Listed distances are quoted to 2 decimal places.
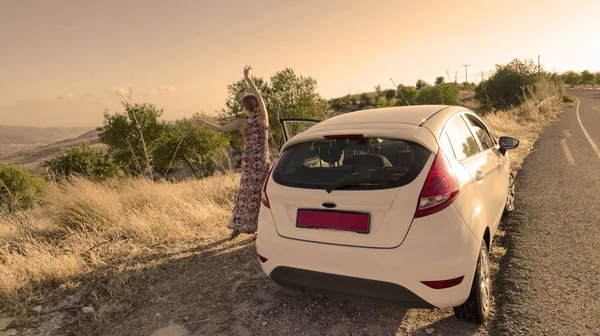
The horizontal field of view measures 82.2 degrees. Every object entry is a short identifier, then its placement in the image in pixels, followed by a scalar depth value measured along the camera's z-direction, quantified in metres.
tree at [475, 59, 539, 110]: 31.30
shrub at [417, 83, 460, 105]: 58.81
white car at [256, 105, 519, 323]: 2.09
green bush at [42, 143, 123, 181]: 29.75
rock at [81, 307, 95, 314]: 3.18
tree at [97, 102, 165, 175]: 36.03
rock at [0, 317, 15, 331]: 2.96
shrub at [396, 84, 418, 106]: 69.28
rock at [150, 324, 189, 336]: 2.73
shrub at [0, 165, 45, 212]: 30.70
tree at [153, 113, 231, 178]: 36.44
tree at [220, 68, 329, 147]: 40.41
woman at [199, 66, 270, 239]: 4.27
